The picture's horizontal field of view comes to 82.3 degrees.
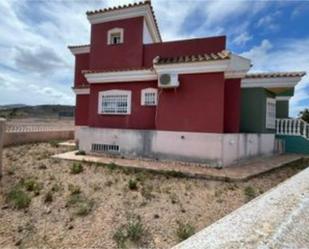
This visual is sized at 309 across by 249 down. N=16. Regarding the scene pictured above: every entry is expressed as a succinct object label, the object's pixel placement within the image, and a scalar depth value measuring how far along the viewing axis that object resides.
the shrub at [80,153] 8.48
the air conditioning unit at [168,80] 7.31
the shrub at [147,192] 4.73
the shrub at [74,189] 5.02
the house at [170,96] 7.07
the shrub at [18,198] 4.56
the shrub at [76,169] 6.39
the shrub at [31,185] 5.22
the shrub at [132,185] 5.20
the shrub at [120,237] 3.26
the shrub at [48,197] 4.70
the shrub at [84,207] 4.18
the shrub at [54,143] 10.93
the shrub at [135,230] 3.38
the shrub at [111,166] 6.68
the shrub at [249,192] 4.71
